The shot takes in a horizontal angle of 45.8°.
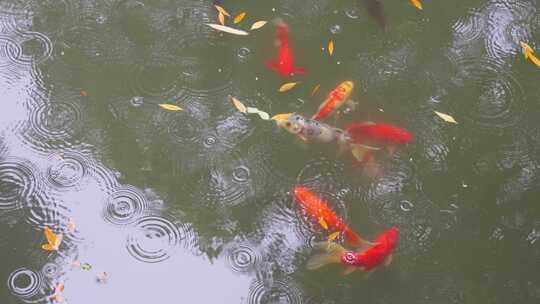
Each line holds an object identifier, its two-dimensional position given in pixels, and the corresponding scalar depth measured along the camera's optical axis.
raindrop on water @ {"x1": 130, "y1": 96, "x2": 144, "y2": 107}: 3.54
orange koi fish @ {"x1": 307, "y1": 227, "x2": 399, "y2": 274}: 3.08
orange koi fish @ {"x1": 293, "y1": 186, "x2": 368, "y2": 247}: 3.20
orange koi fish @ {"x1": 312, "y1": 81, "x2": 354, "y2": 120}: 3.54
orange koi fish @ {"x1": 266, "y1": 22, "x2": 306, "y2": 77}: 3.66
